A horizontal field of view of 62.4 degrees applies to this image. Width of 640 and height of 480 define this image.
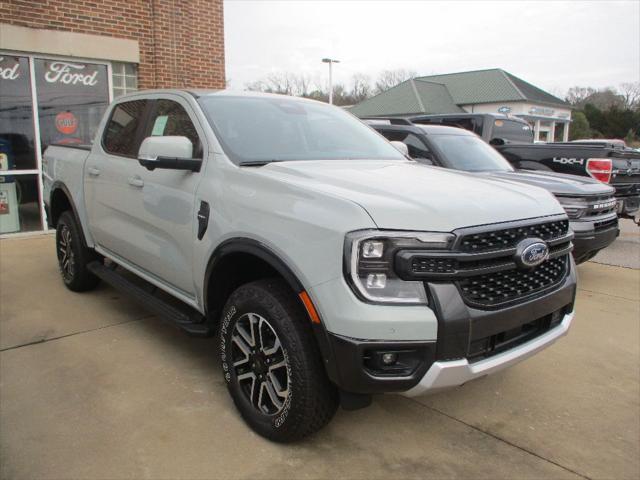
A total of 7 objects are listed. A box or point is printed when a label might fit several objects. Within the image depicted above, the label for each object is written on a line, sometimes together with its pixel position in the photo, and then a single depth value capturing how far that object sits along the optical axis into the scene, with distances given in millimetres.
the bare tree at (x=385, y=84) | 70619
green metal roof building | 41500
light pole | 33312
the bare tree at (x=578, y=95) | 73125
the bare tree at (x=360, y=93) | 66875
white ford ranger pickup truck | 2246
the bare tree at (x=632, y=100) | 69062
